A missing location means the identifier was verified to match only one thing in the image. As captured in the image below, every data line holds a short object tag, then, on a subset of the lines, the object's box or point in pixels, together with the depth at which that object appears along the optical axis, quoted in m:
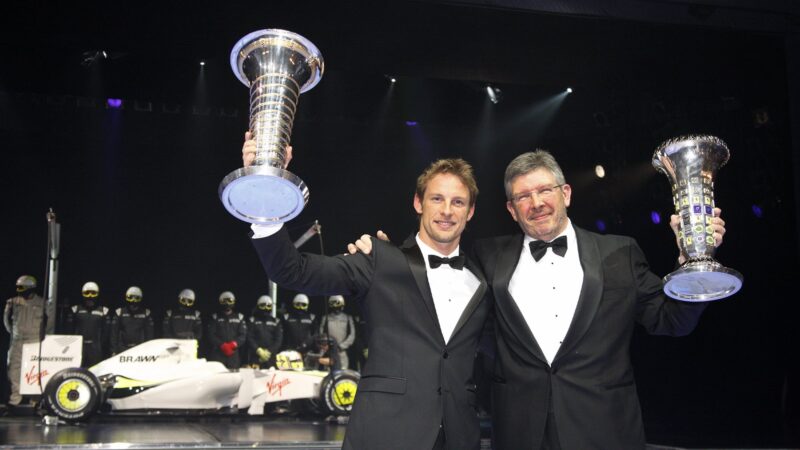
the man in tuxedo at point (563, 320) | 2.59
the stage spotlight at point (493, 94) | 10.79
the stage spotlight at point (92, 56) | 9.17
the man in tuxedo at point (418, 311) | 2.49
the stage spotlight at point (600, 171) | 10.61
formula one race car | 7.42
